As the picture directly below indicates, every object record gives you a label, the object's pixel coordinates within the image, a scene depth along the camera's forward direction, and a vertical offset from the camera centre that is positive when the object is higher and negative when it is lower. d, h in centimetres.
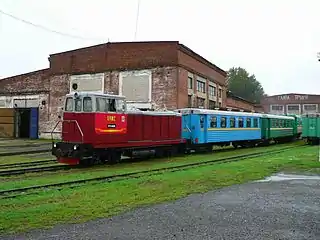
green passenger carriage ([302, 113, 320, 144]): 3391 +33
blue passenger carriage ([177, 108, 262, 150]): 2398 +23
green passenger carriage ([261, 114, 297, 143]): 3312 +27
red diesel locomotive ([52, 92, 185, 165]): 1664 -1
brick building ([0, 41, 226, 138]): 3456 +482
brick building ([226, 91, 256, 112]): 5271 +391
